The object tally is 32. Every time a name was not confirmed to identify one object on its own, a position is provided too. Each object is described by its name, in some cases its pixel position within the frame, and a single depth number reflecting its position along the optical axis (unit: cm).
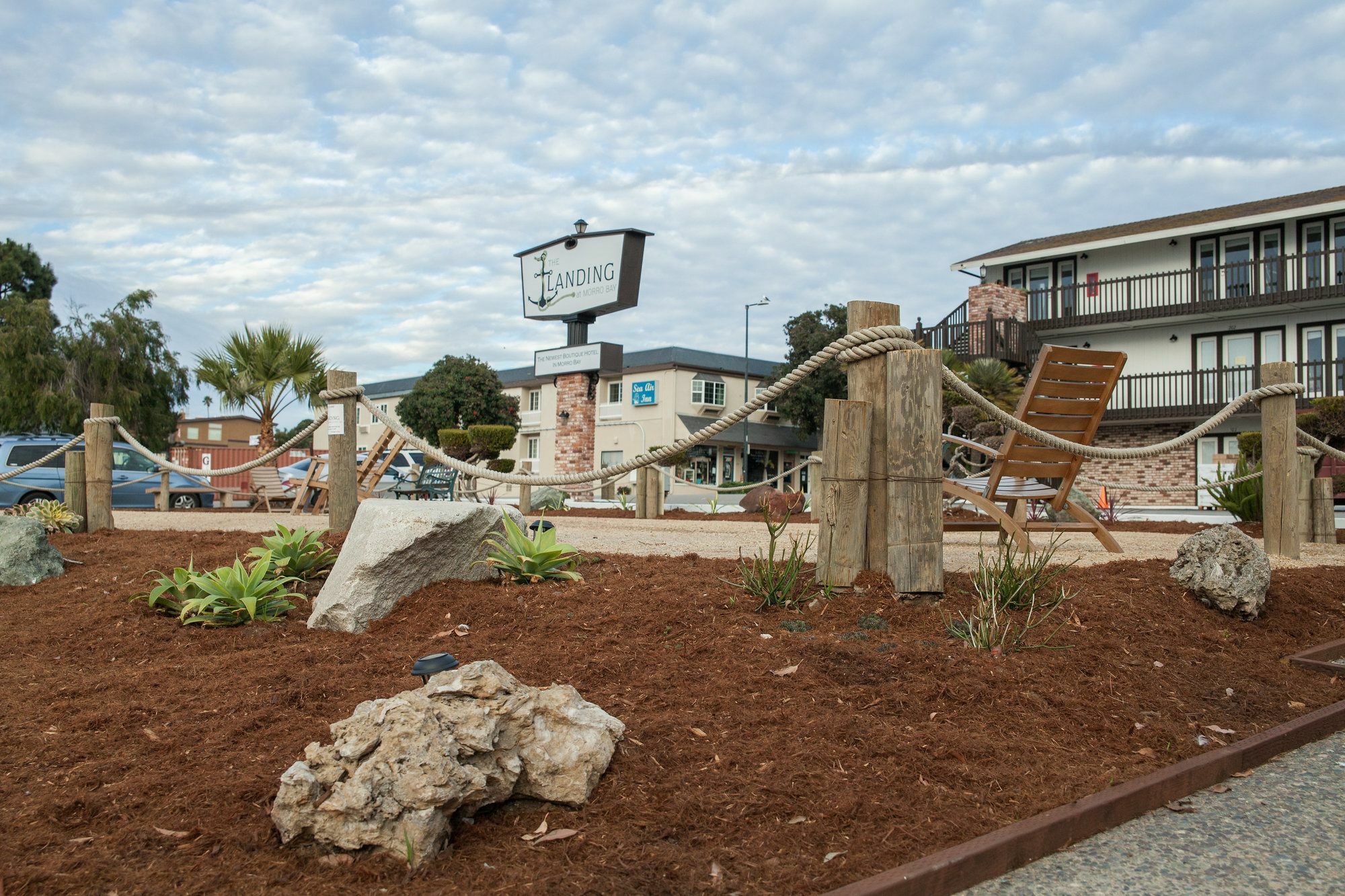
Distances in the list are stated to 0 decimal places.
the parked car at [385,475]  2317
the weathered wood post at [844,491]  411
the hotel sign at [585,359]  2420
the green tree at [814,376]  4447
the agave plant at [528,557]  460
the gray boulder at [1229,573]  446
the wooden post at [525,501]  1374
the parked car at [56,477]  1544
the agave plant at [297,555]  501
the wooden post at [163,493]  1570
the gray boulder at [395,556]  413
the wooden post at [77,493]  813
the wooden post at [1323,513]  861
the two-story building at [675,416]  4300
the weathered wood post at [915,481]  406
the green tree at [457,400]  4106
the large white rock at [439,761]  215
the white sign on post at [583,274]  2383
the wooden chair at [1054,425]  613
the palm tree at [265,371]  2331
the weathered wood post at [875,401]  420
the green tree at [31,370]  2534
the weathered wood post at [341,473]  666
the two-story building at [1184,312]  2588
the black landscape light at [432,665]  268
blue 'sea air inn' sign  4338
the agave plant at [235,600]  426
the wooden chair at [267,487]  1591
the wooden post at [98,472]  816
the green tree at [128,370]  2609
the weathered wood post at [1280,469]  630
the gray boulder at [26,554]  555
